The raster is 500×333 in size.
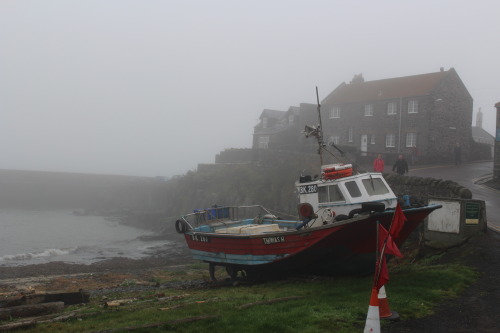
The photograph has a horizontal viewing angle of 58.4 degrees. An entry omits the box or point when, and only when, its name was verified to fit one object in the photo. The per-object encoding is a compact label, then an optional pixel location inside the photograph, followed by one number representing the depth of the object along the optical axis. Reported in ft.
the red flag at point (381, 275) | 22.61
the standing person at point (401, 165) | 81.56
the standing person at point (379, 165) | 74.41
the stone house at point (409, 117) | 136.26
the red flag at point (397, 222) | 23.88
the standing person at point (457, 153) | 121.70
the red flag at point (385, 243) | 23.11
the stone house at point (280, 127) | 188.89
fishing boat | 37.76
